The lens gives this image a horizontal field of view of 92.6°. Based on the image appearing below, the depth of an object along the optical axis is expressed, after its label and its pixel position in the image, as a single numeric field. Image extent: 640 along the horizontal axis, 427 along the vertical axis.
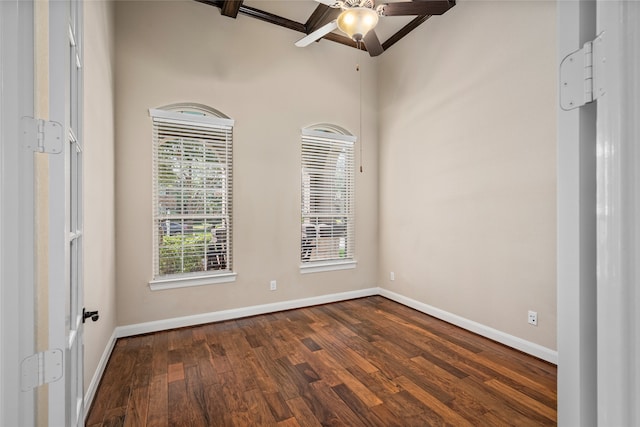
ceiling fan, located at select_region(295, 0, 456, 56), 2.41
